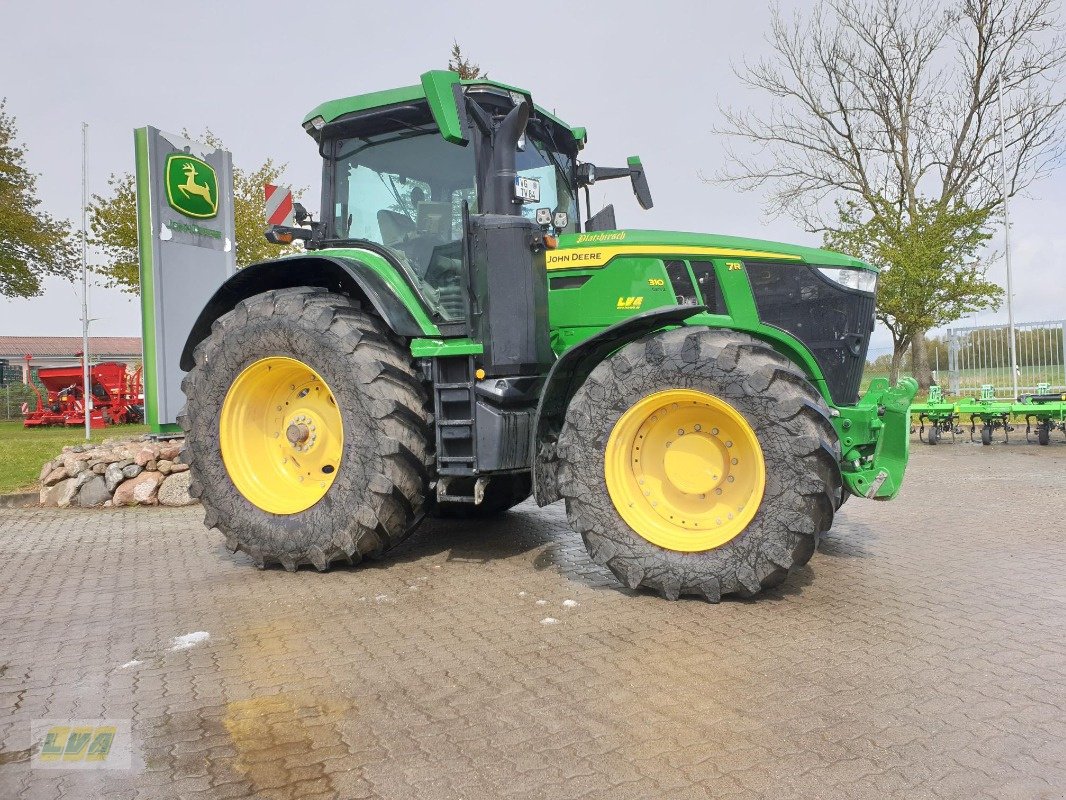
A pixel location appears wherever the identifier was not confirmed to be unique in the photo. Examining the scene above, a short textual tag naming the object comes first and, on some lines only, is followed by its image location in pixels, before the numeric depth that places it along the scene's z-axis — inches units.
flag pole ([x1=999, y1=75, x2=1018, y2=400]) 728.2
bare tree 919.0
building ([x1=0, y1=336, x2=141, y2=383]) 1966.0
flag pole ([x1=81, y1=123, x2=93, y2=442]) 579.9
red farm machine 853.2
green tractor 165.2
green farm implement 476.7
